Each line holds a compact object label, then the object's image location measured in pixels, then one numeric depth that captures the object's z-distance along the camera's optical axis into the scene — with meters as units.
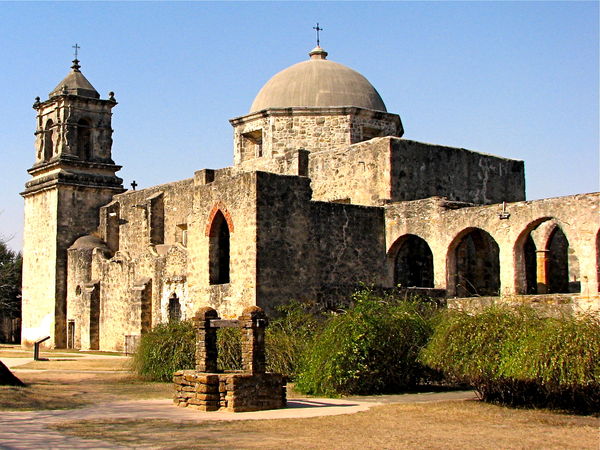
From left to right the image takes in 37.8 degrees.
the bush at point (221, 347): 15.90
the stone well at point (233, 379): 12.16
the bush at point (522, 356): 11.02
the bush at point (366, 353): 14.26
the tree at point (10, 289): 38.28
